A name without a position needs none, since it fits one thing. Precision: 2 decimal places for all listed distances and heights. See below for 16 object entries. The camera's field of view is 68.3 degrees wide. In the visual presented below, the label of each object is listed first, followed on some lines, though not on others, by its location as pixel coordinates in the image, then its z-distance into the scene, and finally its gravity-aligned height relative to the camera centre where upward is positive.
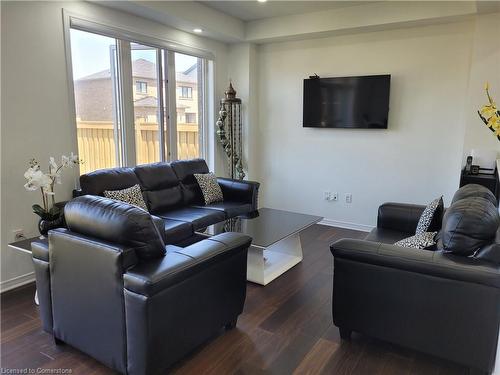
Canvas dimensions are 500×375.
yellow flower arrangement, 1.97 +0.05
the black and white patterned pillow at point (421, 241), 2.36 -0.74
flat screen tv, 4.60 +0.33
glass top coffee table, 3.23 -0.93
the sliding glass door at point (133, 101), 3.76 +0.30
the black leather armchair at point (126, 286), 1.82 -0.84
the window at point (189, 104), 4.95 +0.31
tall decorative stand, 5.30 -0.06
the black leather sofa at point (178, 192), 3.44 -0.75
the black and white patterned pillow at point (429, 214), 2.79 -0.66
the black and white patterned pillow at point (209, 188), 4.36 -0.72
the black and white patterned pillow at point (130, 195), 3.42 -0.64
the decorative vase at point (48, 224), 2.85 -0.76
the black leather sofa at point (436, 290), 1.94 -0.90
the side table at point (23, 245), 2.77 -0.91
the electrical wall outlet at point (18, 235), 3.14 -0.92
